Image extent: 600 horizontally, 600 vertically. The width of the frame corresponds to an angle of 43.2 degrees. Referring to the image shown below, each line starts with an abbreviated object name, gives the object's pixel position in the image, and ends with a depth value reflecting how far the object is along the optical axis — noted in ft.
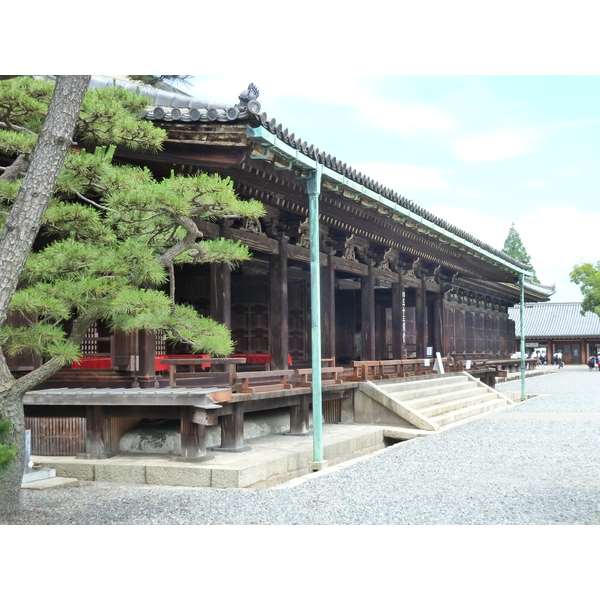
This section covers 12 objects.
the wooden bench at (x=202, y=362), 30.86
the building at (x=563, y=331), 185.68
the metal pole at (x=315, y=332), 30.94
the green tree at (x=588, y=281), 148.97
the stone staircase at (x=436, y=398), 45.60
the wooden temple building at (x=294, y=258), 31.19
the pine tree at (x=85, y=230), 19.97
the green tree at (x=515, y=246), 213.05
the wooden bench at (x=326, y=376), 38.75
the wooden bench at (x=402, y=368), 52.08
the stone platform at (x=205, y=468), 27.89
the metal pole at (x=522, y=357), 73.67
